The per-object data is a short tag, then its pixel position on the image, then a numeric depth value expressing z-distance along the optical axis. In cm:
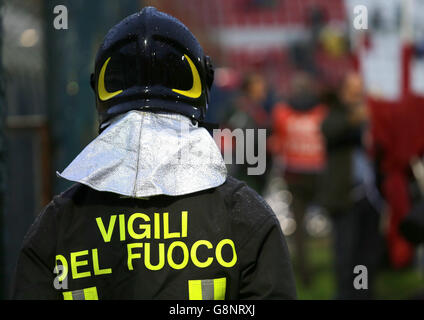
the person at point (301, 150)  1509
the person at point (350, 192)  1225
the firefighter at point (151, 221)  388
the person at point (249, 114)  1522
